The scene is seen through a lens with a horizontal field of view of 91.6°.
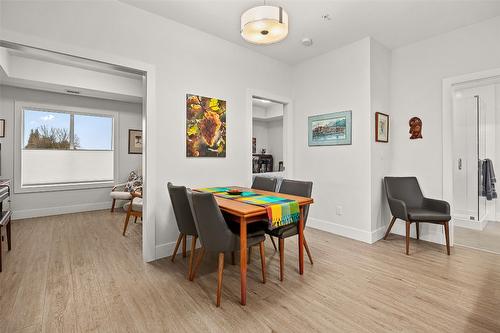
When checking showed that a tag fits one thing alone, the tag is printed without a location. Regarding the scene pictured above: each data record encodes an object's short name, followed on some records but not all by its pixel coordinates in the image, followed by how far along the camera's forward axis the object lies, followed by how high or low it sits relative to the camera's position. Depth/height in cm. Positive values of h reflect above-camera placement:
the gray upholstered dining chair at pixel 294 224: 231 -46
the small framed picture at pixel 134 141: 577 +61
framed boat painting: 359 +60
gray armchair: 293 -50
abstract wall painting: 307 +53
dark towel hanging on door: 409 -24
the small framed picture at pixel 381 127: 342 +58
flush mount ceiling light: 188 +115
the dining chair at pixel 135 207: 365 -61
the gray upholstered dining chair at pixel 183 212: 232 -44
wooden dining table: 190 -39
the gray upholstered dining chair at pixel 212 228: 190 -49
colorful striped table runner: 205 -34
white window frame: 454 +47
